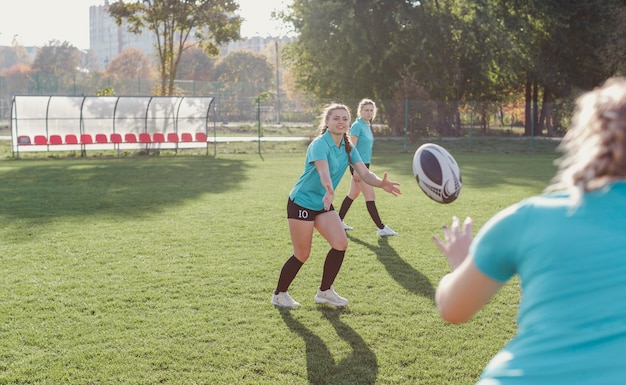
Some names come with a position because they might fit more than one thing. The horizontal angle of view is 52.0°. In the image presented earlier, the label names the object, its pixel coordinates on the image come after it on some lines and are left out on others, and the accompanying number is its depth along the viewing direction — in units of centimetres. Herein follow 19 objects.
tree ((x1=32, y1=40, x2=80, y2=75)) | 10478
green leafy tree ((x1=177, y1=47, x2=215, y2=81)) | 10162
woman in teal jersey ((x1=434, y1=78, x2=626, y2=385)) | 143
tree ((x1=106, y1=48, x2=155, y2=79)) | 9775
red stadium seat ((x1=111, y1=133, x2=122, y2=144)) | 2402
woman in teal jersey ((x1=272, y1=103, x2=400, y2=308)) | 560
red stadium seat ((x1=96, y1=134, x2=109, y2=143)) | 2394
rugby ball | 463
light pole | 3915
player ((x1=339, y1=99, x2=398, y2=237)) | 913
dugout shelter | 2344
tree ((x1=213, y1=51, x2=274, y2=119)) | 9762
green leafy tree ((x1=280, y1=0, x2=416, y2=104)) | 3288
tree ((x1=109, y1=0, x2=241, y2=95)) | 3334
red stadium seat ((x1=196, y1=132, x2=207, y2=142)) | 2534
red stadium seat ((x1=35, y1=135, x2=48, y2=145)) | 2316
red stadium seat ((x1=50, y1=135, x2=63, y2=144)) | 2333
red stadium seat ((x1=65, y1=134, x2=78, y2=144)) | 2353
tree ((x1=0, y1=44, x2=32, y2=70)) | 14918
